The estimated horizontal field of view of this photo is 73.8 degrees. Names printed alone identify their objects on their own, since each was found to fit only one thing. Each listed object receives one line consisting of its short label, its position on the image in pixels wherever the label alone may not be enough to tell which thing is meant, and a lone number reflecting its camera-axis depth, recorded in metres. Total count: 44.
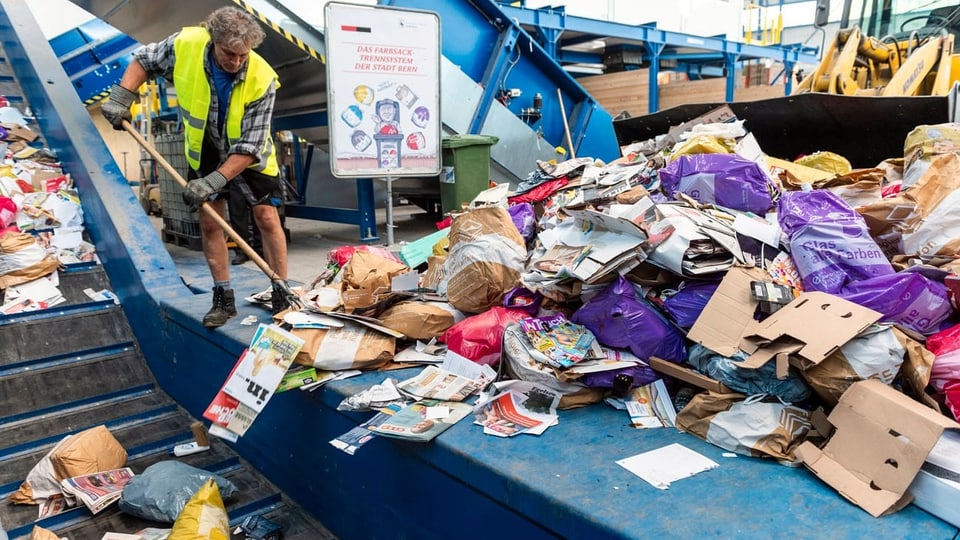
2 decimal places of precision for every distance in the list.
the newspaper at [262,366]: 2.21
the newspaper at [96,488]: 2.40
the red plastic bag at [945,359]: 1.62
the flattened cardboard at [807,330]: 1.60
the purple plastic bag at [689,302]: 1.98
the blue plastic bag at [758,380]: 1.70
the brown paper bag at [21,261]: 3.50
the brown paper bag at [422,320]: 2.47
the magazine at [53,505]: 2.42
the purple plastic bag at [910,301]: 1.80
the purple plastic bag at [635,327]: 1.97
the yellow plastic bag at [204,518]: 2.08
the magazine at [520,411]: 1.80
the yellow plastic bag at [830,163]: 3.26
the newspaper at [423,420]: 1.77
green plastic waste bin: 5.02
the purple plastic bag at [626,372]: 1.93
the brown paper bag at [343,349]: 2.28
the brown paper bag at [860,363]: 1.59
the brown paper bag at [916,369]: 1.61
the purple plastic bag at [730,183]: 2.51
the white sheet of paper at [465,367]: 2.12
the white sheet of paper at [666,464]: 1.53
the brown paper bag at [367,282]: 2.62
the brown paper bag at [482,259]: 2.44
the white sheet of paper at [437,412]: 1.89
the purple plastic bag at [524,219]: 3.06
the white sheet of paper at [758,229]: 2.23
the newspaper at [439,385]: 2.02
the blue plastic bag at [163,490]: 2.34
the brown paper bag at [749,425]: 1.60
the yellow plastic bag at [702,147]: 2.89
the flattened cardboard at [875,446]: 1.38
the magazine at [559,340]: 1.95
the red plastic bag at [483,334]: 2.21
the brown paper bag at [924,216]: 2.07
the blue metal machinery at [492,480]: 1.35
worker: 2.80
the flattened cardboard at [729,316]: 1.81
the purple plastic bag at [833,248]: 1.96
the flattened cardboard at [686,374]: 1.77
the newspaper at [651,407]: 1.81
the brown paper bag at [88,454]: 2.52
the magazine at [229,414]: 2.23
